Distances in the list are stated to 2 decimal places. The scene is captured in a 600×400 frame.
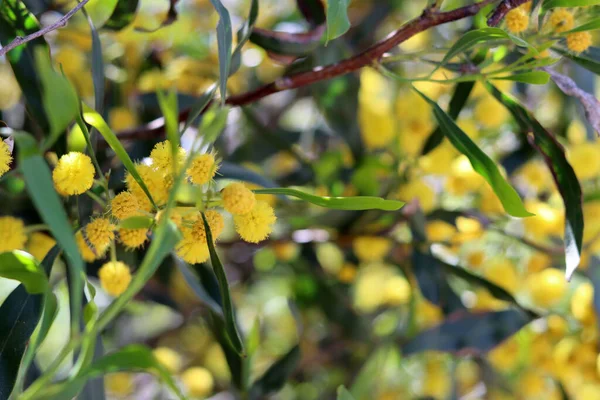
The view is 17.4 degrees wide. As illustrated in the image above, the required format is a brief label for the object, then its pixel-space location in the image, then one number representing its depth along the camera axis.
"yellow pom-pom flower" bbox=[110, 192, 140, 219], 0.46
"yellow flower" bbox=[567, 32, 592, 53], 0.50
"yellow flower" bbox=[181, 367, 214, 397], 0.66
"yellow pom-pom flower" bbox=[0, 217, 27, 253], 0.49
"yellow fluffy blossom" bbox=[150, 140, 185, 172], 0.46
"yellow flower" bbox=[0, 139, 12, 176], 0.46
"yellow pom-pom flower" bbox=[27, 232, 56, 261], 0.53
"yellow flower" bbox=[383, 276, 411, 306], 0.72
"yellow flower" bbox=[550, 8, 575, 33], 0.50
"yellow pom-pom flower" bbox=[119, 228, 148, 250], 0.47
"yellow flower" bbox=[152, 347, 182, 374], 0.65
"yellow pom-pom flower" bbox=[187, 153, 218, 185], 0.46
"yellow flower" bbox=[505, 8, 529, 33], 0.49
